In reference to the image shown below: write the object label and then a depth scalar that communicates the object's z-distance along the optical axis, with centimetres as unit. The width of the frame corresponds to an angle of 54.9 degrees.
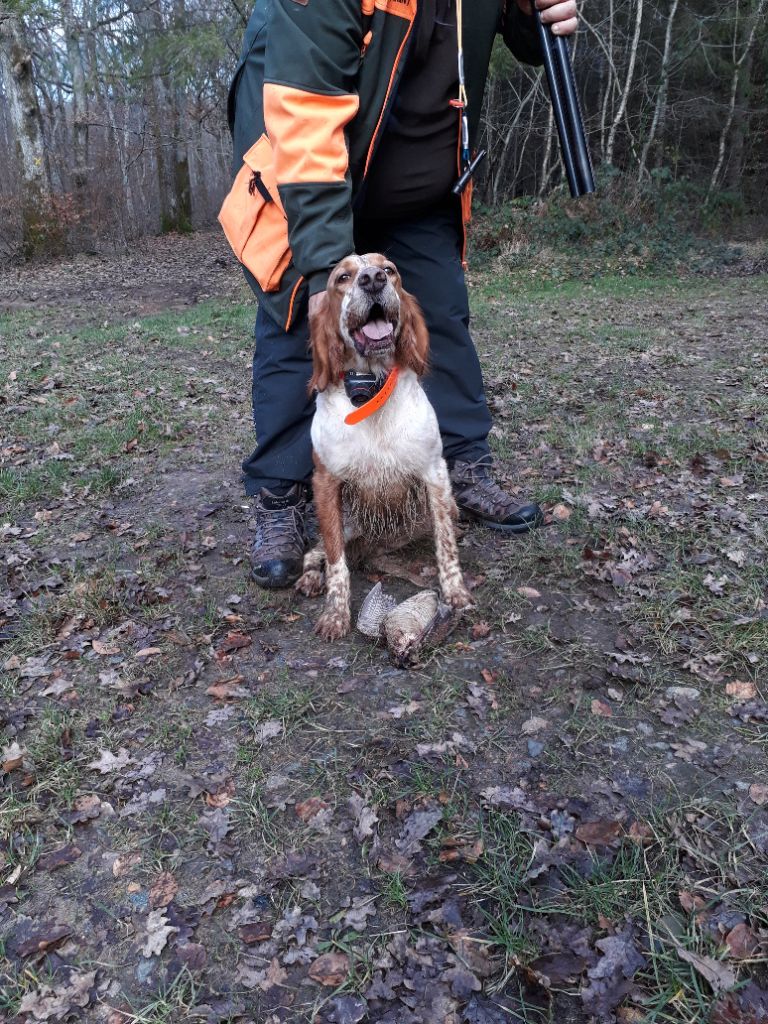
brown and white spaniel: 271
